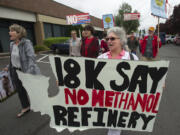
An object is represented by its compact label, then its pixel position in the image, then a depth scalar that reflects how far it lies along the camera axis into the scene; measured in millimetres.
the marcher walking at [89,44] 3713
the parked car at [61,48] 12597
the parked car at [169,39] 30522
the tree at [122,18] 48775
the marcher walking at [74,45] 4734
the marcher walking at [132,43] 7918
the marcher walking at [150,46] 4449
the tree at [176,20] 27472
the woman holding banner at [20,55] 2673
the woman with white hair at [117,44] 1764
